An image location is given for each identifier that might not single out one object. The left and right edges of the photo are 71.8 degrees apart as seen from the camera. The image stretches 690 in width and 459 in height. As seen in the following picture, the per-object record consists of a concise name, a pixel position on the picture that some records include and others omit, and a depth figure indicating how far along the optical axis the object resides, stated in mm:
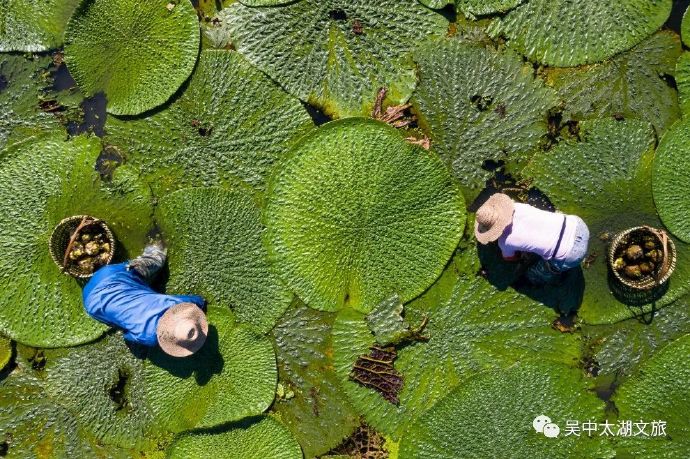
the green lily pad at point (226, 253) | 3059
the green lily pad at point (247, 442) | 3068
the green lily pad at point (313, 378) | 3096
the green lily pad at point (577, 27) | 2990
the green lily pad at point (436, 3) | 3010
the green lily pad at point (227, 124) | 3080
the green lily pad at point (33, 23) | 3117
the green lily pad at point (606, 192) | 2979
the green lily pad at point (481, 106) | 3037
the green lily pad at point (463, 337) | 3020
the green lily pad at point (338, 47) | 3059
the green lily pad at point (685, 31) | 2988
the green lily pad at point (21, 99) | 3141
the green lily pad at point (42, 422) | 3137
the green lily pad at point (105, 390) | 3119
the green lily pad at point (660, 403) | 2941
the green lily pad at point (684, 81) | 2986
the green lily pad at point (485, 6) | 3008
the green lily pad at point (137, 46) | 3070
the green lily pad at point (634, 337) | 2992
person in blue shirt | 2605
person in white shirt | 2598
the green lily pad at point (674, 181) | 2963
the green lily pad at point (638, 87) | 3012
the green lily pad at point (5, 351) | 3111
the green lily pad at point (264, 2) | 3051
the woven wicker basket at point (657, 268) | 2842
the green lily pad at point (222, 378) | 3061
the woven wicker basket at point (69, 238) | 2945
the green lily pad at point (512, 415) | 2979
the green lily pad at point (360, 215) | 2998
